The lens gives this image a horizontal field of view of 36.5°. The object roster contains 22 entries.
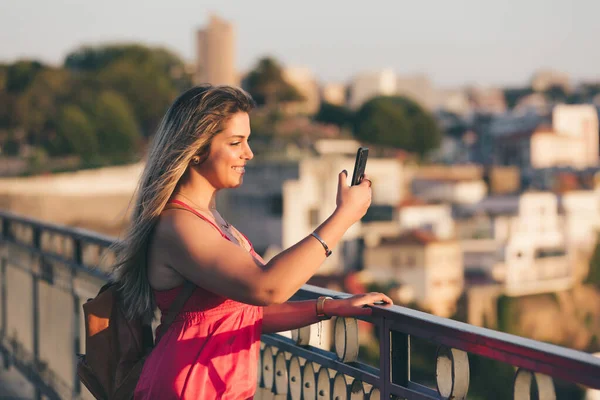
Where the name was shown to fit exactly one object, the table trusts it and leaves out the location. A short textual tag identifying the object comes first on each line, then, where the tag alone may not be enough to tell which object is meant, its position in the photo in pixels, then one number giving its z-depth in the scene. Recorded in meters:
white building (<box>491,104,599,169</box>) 89.06
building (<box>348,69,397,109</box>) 123.88
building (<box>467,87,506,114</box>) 156.62
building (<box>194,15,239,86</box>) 81.69
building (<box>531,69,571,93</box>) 157.38
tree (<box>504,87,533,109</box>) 161.41
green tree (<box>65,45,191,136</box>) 64.38
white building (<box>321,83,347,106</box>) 131.11
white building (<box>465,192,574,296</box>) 53.53
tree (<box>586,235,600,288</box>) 59.62
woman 2.10
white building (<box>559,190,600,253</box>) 61.97
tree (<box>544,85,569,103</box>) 148.88
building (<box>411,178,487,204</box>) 66.44
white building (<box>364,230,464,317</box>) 47.16
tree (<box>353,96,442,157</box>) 80.19
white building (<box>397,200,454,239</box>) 54.91
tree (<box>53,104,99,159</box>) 52.12
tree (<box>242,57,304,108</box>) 81.81
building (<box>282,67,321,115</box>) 118.84
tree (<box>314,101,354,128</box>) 92.38
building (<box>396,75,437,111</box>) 128.75
